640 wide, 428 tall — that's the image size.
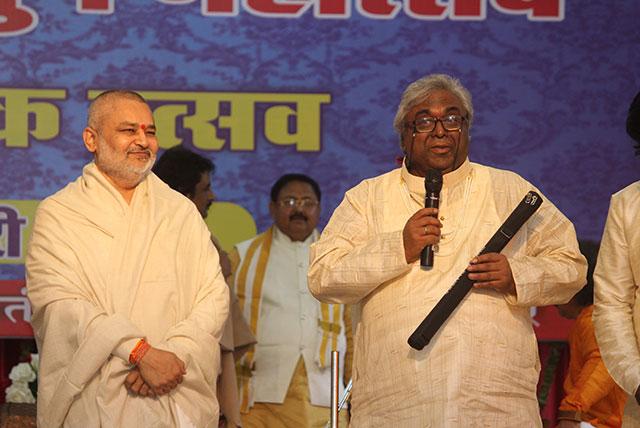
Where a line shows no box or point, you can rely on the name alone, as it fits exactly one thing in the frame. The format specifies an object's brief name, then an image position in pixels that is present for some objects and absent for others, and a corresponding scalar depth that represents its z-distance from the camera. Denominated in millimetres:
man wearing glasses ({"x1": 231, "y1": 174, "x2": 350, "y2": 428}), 10241
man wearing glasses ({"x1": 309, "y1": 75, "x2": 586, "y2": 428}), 6238
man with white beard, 6720
